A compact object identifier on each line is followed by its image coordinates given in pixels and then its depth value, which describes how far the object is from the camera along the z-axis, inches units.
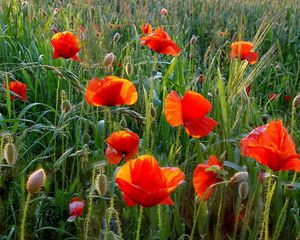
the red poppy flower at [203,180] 49.5
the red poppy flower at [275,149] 43.7
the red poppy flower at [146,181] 38.9
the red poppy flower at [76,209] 52.8
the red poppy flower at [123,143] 51.2
